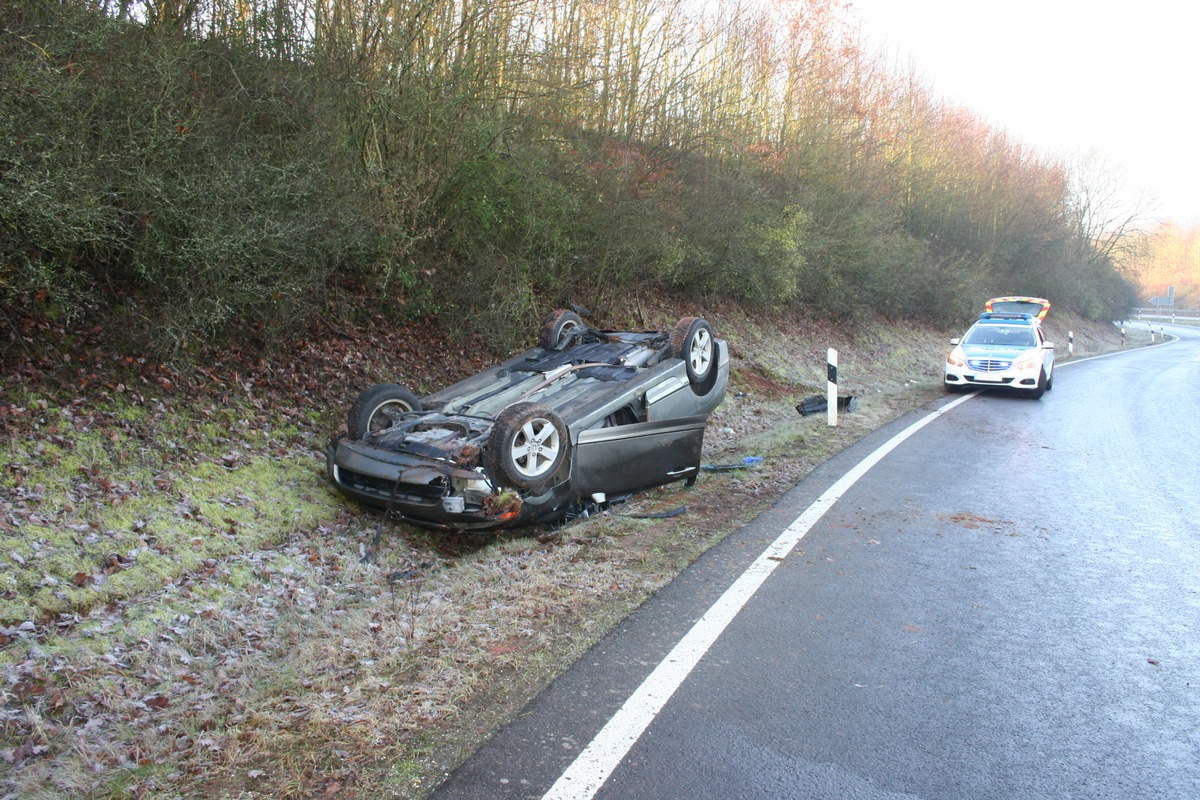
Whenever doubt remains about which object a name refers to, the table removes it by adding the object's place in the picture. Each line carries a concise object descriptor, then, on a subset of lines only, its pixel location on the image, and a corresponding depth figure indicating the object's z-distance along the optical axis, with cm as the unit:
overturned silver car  588
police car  1579
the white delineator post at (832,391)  1184
